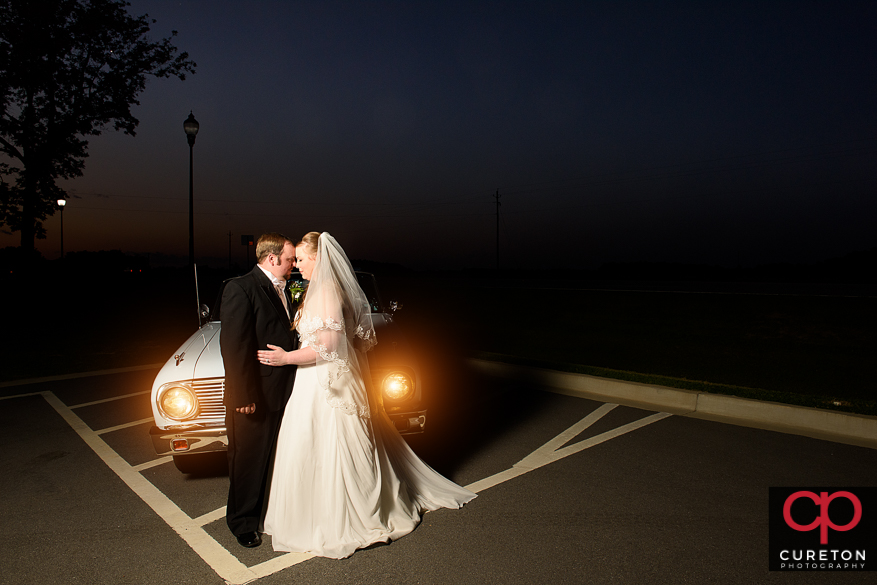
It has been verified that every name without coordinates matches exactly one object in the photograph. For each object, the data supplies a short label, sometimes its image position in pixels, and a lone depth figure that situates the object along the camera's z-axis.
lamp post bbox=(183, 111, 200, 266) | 12.80
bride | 3.27
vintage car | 3.90
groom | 3.17
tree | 19.19
